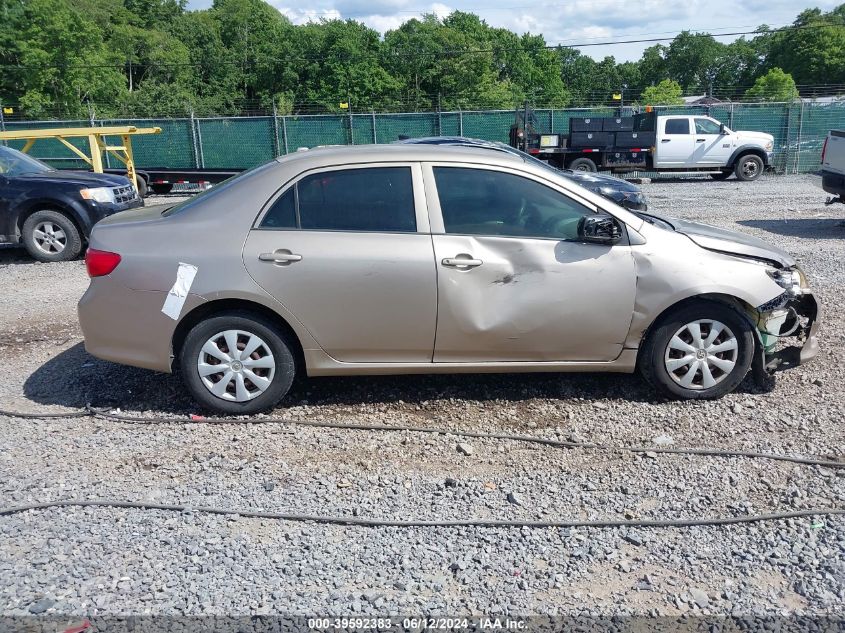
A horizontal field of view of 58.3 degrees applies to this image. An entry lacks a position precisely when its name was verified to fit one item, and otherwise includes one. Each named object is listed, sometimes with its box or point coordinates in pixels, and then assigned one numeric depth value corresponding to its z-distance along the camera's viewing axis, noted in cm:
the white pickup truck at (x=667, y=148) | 2266
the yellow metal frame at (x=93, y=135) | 1361
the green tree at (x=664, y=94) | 4910
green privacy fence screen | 2488
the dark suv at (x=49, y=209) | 1034
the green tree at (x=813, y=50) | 8256
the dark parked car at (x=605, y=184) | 1238
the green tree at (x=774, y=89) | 4091
